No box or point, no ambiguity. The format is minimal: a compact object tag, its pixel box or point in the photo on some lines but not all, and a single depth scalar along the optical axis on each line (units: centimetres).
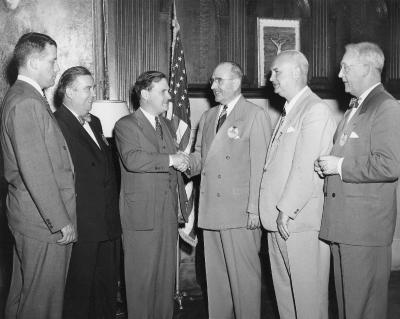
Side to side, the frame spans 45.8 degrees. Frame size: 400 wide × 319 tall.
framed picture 497
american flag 407
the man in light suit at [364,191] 265
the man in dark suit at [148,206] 342
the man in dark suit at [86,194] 320
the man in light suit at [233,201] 341
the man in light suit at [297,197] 295
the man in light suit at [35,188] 260
